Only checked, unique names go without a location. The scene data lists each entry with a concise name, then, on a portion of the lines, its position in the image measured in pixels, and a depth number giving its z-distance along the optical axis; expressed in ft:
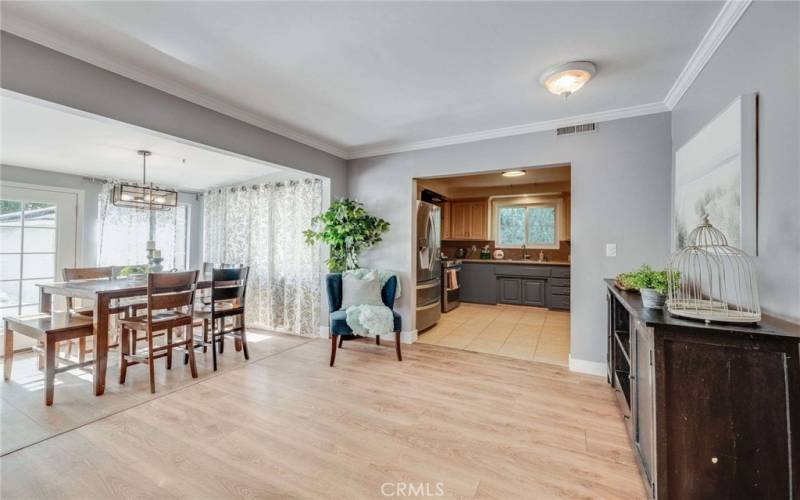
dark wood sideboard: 3.90
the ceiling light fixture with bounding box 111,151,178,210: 11.79
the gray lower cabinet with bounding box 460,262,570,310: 20.49
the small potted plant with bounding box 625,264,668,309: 5.43
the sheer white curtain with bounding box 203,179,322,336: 15.25
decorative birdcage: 4.57
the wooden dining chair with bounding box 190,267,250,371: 11.30
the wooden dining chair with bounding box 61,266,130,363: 10.47
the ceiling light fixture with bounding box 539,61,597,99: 7.47
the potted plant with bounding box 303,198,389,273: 13.48
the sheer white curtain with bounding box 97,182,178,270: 15.92
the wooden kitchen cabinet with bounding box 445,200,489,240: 24.23
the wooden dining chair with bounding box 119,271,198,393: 9.27
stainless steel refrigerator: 14.92
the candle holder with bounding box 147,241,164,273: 11.95
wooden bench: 8.37
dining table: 8.84
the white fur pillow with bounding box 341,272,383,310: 12.20
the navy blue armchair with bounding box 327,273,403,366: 11.36
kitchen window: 22.59
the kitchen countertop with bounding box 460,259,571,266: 20.68
